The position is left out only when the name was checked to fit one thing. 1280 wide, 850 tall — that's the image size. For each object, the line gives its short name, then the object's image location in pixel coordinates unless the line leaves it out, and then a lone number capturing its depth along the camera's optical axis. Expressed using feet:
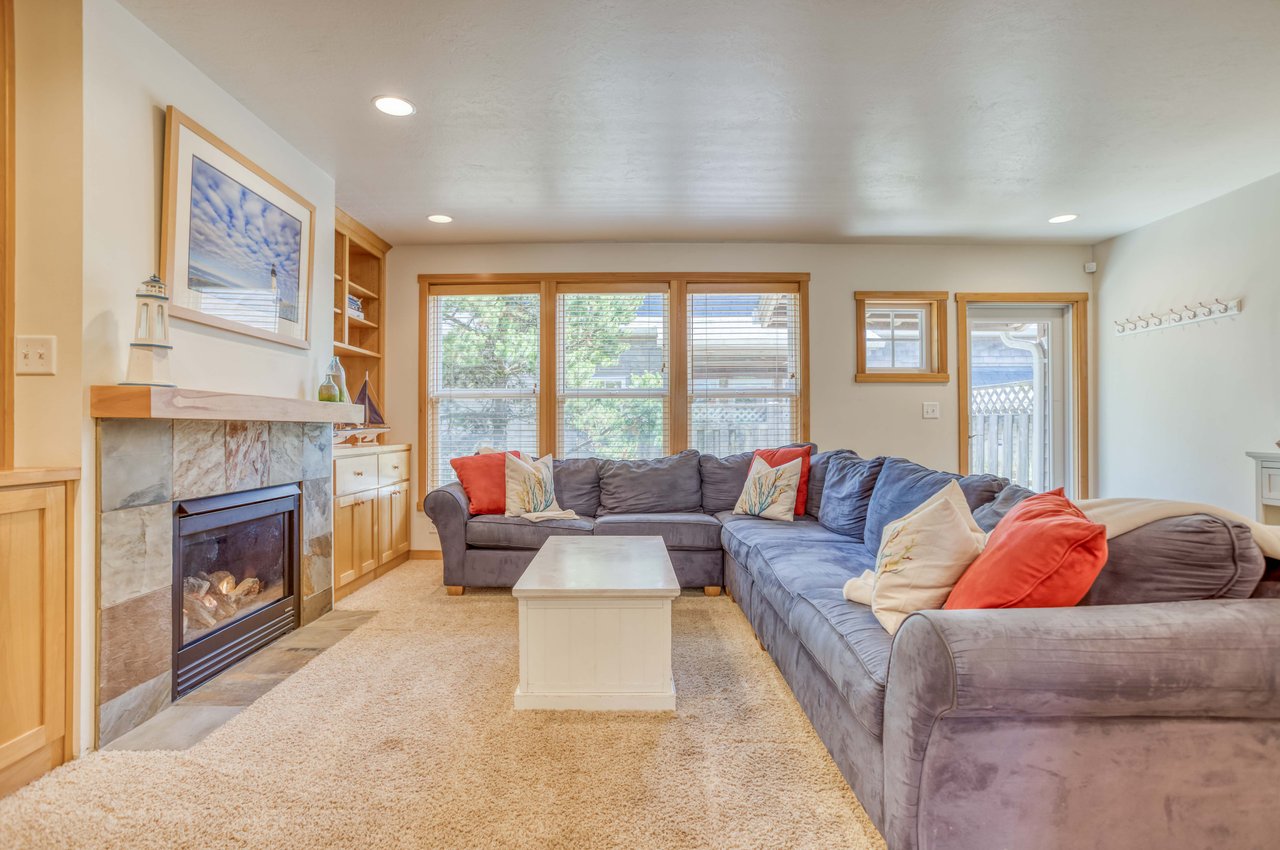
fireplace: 7.63
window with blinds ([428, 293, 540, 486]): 15.44
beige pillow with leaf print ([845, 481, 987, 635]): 5.39
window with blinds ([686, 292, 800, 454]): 15.52
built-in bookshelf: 14.48
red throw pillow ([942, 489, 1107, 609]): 4.48
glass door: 15.89
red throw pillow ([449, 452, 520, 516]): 12.92
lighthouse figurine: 6.63
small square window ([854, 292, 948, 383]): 15.56
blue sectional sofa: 3.94
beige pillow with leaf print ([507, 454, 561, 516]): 12.84
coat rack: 11.95
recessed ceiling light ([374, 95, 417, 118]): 8.41
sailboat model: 13.41
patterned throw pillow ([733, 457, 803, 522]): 12.59
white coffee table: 7.08
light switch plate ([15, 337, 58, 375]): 6.14
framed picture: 7.39
